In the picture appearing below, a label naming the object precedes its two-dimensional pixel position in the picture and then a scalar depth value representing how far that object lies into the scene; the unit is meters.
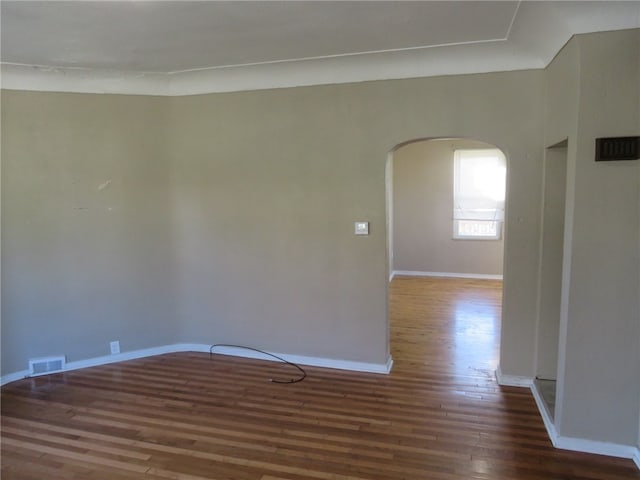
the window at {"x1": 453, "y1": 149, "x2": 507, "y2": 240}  6.72
